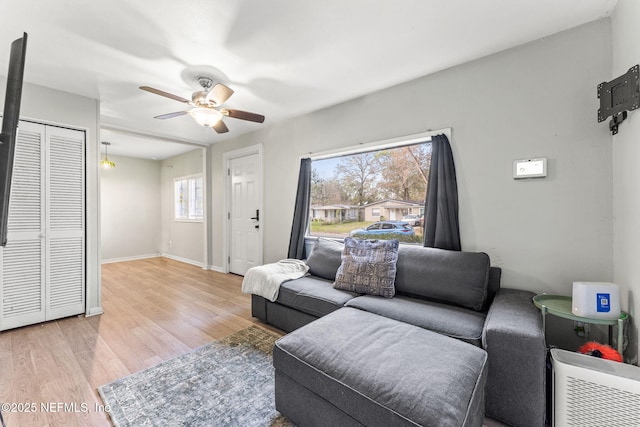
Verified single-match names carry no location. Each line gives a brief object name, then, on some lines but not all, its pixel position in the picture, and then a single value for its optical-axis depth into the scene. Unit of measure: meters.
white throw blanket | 2.60
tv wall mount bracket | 1.40
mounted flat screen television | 0.98
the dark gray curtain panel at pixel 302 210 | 3.52
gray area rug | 1.51
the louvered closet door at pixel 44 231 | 2.60
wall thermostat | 2.00
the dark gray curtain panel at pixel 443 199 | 2.39
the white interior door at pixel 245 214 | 4.33
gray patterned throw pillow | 2.31
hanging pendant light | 5.03
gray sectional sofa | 1.28
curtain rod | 2.56
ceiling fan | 2.28
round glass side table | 1.46
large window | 2.75
